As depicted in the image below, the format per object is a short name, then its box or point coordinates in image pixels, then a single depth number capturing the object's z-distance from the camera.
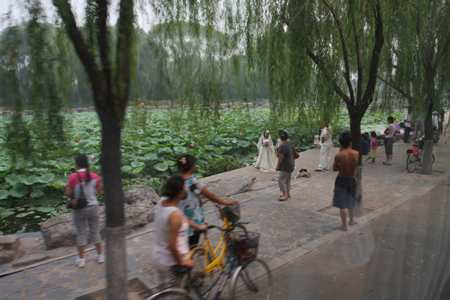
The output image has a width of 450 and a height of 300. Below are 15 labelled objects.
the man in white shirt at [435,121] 12.57
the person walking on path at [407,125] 14.10
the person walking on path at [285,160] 6.59
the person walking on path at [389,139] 10.05
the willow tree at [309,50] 4.72
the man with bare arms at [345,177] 5.02
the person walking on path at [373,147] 10.39
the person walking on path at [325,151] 9.52
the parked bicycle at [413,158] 9.12
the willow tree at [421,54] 6.19
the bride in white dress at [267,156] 10.22
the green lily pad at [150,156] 11.02
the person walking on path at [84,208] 4.02
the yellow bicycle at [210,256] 3.04
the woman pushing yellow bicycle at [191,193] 3.40
